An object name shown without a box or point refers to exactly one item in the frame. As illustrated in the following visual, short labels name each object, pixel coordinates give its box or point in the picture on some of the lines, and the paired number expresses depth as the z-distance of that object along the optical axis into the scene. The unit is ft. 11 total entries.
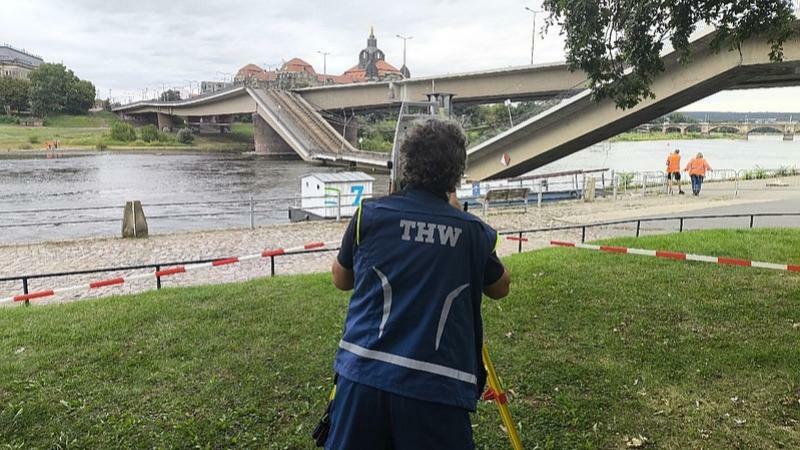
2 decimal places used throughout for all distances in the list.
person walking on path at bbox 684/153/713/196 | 78.58
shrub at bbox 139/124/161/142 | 260.09
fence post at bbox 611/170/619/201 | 78.59
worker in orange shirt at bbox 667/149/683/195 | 80.69
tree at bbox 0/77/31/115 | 311.47
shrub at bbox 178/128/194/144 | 274.16
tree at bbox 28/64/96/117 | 302.66
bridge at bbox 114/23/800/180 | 80.79
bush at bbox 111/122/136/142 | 253.03
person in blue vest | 7.44
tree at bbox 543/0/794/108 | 22.99
